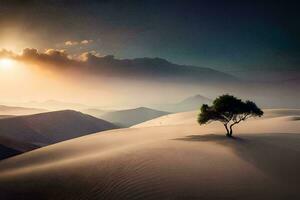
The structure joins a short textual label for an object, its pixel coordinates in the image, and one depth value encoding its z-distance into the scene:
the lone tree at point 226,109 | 36.22
